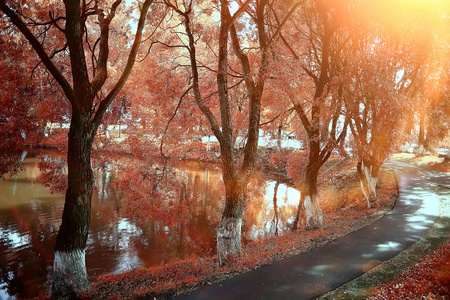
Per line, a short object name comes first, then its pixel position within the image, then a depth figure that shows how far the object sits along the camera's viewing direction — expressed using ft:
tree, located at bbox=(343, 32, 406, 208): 39.29
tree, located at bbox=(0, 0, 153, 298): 23.66
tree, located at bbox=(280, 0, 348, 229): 40.11
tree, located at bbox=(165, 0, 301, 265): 31.45
